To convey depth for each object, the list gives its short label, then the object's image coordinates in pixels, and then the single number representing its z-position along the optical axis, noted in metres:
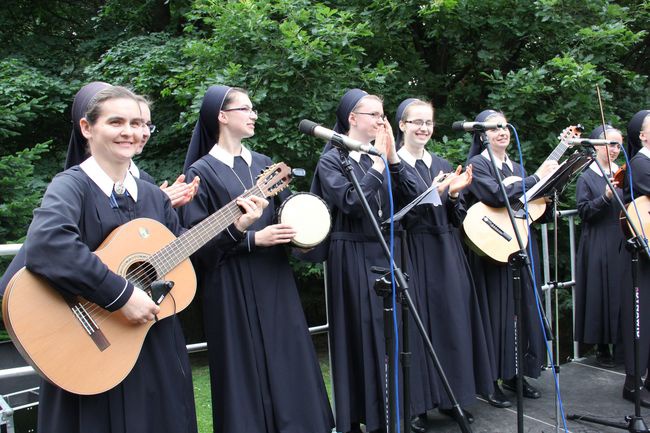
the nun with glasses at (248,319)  3.40
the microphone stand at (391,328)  2.65
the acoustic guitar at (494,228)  4.64
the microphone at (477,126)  3.63
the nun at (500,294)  4.73
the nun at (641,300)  4.95
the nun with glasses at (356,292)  3.90
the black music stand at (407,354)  2.64
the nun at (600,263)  5.87
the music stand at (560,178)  3.92
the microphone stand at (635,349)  4.20
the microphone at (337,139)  2.82
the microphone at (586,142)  3.88
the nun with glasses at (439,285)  4.25
